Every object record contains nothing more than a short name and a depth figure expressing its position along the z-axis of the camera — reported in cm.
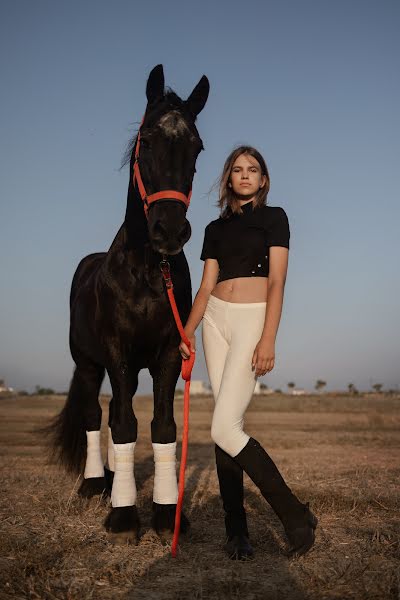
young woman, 348
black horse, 386
